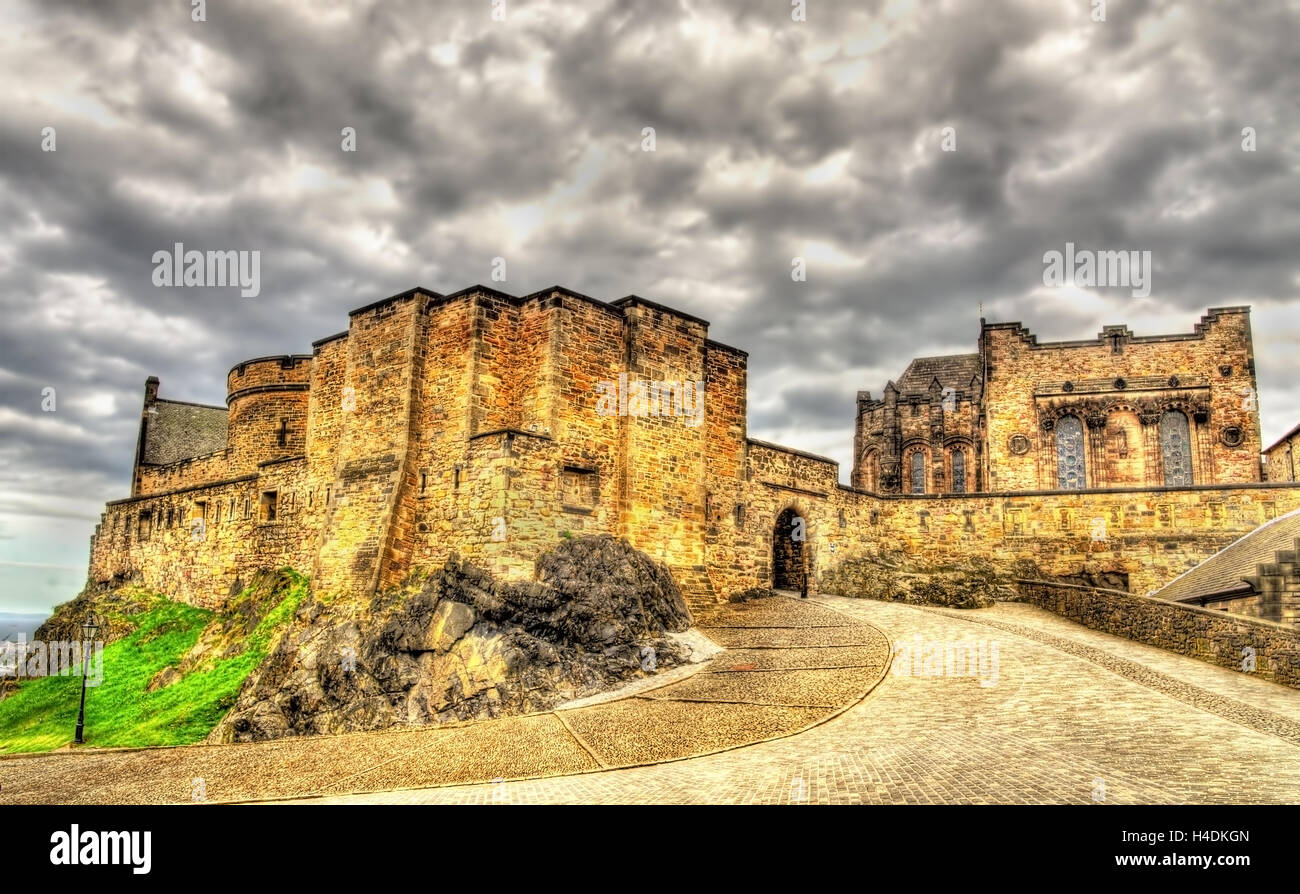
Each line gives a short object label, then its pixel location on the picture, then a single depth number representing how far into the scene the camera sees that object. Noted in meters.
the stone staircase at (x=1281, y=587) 15.12
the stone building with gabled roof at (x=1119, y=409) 32.81
